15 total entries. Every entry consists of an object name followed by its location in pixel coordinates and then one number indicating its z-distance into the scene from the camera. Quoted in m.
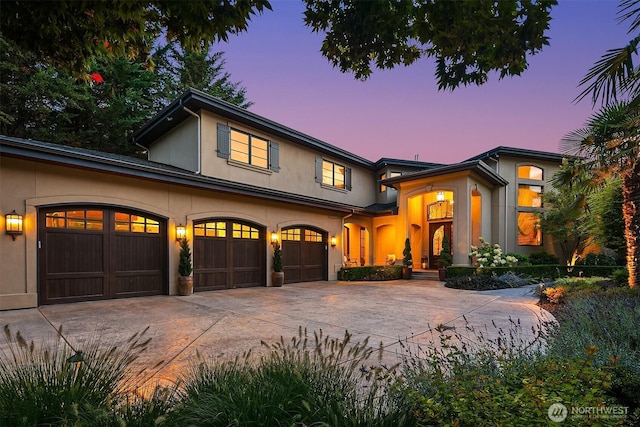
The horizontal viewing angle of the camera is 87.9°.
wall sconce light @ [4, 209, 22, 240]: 7.80
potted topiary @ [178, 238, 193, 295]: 10.41
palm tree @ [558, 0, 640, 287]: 7.34
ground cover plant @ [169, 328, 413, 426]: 2.10
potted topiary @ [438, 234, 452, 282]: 15.35
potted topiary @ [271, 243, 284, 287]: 13.08
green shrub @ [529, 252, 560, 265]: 17.50
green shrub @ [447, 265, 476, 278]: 14.36
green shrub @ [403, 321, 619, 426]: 1.71
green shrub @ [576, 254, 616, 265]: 15.18
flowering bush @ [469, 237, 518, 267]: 14.62
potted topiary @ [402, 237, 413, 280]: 16.53
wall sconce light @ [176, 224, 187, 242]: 10.62
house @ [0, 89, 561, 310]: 8.33
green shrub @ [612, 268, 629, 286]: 8.84
